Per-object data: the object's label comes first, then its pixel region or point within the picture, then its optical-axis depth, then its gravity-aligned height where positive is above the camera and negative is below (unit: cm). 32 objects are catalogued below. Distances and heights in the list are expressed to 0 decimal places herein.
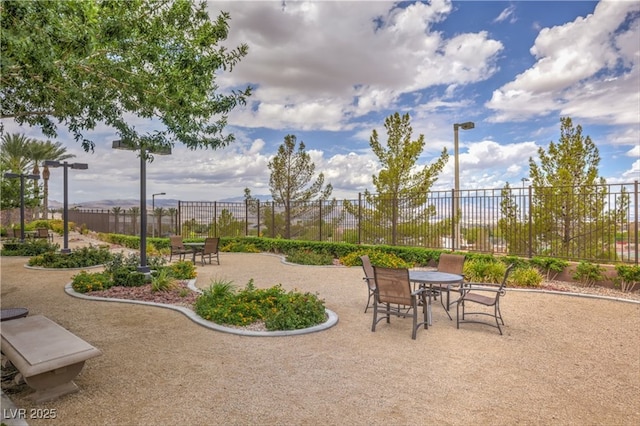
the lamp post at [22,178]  1530 +152
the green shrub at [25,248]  1499 -151
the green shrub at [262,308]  552 -157
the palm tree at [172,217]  1933 -23
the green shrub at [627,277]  793 -141
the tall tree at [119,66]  298 +162
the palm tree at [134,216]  2072 -19
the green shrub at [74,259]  1145 -153
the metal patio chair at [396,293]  526 -122
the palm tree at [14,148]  2988 +536
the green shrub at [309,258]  1265 -163
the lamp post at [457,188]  1166 +83
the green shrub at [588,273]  848 -143
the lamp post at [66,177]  1275 +133
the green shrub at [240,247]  1659 -162
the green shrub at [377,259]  1084 -147
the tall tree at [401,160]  1647 +244
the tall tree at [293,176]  2075 +213
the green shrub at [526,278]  859 -157
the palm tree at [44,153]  3109 +528
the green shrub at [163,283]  772 -153
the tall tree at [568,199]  998 +42
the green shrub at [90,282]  788 -156
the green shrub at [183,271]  945 -155
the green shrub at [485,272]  888 -148
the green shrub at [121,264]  883 -129
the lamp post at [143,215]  880 -7
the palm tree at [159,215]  1962 -16
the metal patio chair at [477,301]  563 -141
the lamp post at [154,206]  2000 +37
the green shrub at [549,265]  915 -134
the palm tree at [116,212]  2206 +4
